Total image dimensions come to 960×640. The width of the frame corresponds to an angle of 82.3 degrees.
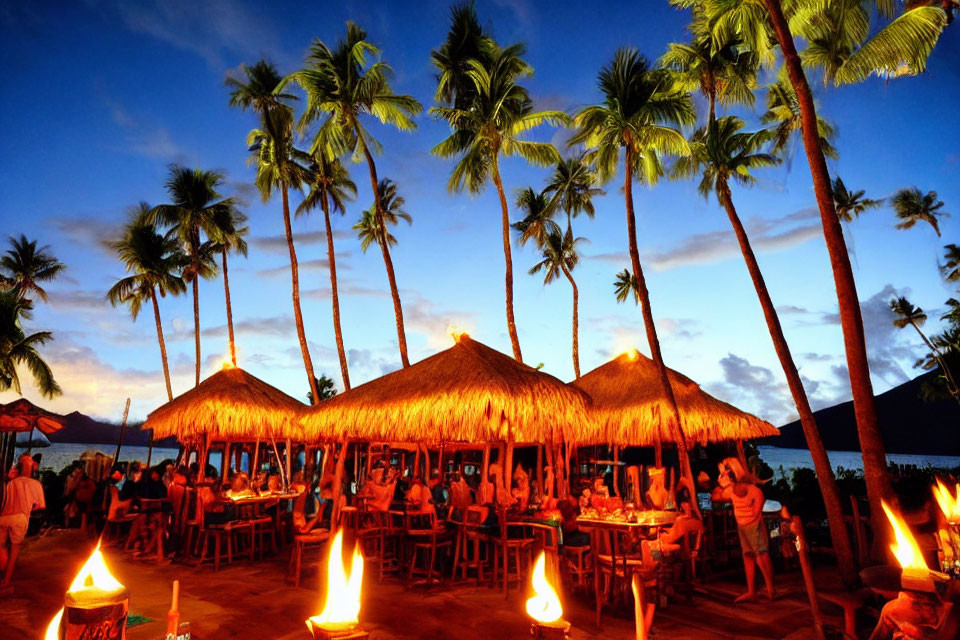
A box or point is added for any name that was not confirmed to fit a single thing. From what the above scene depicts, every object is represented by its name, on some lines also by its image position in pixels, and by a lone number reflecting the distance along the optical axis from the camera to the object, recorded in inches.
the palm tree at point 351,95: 620.4
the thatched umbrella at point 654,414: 373.7
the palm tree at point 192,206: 830.5
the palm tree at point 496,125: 560.1
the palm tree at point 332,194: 698.8
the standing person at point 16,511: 264.1
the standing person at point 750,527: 261.4
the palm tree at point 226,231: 853.8
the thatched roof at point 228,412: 378.3
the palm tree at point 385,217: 986.1
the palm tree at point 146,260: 887.1
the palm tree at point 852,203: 1143.0
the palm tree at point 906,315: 1405.0
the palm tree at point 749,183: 299.3
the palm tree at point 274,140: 703.7
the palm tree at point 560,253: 1005.2
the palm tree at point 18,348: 844.0
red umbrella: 416.8
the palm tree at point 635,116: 456.8
